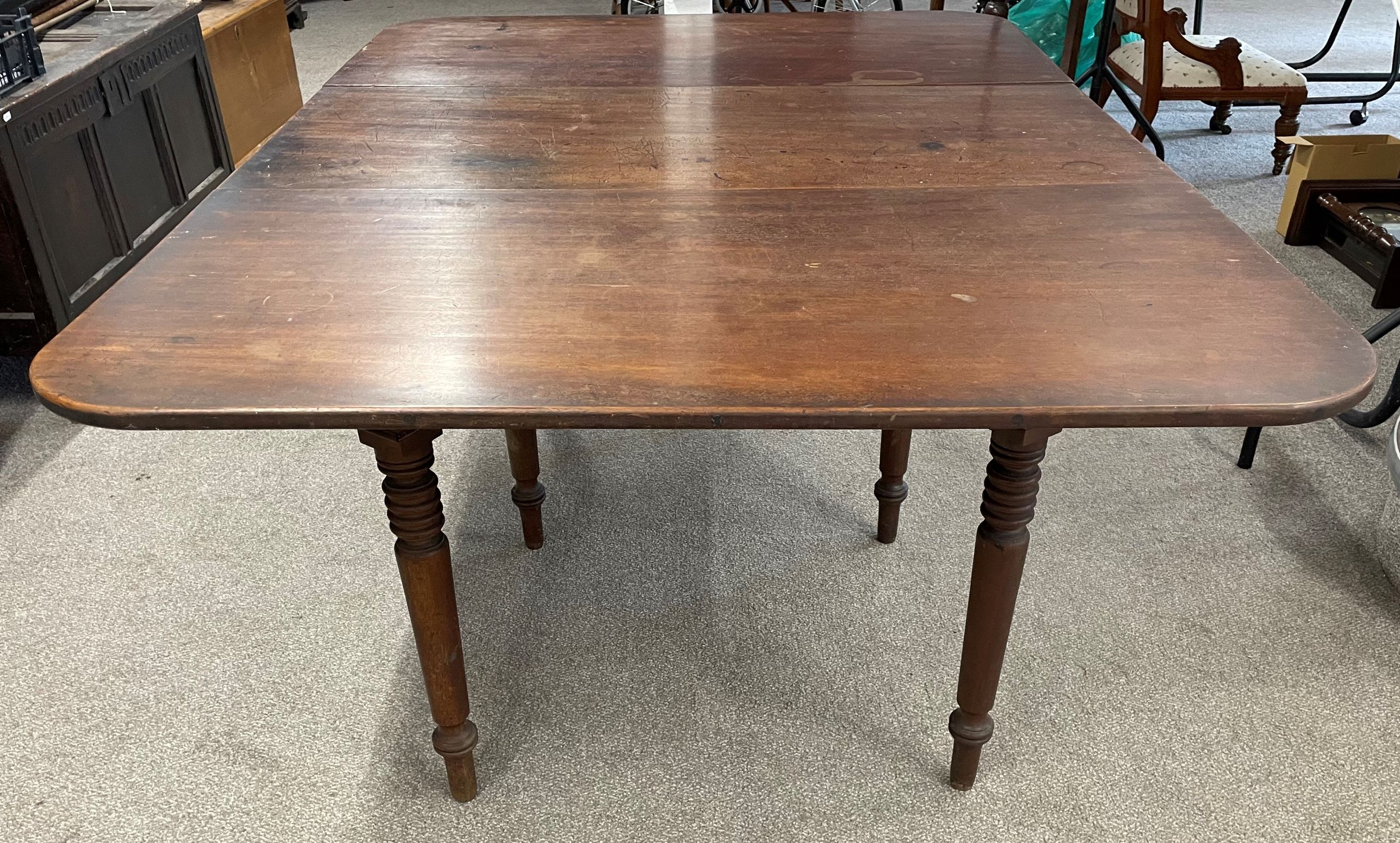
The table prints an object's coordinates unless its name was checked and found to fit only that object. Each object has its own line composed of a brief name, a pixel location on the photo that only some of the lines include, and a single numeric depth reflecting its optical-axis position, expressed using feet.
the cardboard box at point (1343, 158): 9.06
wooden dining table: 3.04
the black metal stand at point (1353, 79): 12.03
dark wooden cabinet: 6.74
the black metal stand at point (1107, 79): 10.10
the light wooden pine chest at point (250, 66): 10.16
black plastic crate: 6.56
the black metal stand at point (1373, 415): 6.45
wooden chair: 10.22
